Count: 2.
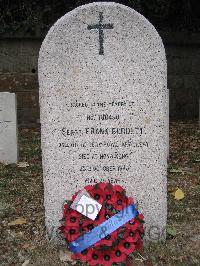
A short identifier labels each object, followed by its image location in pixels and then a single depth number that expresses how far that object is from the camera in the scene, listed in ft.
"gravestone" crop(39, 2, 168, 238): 11.43
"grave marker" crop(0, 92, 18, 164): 19.84
